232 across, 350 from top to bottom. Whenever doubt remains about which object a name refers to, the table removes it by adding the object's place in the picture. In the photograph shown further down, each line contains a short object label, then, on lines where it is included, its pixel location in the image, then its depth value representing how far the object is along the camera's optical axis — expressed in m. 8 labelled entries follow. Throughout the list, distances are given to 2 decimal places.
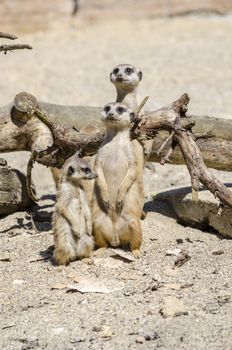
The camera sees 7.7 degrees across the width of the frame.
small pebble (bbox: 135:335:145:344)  7.51
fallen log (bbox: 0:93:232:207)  9.82
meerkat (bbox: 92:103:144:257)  9.91
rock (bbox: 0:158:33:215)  11.37
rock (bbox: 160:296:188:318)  8.04
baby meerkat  9.47
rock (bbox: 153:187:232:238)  10.56
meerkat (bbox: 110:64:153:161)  12.09
